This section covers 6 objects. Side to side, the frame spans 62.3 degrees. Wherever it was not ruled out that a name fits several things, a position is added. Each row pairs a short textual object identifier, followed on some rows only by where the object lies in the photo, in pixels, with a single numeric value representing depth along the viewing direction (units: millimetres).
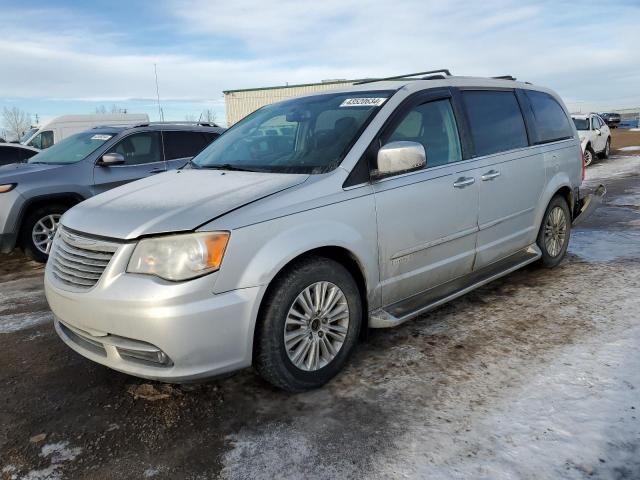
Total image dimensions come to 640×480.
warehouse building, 35781
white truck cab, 17453
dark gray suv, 6234
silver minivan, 2629
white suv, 16562
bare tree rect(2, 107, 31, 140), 62719
